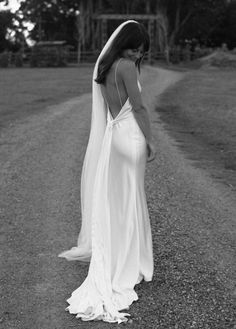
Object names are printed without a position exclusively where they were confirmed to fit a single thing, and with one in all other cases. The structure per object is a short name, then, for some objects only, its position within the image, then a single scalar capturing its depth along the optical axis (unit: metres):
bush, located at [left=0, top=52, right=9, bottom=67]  52.26
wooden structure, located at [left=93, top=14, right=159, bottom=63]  53.25
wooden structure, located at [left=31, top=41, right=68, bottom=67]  50.97
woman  4.39
